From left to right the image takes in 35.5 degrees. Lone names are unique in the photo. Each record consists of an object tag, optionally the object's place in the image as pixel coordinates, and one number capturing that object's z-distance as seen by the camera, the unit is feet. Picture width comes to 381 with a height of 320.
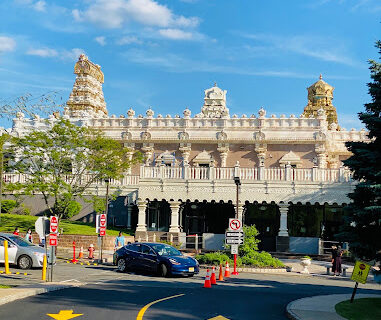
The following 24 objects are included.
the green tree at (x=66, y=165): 125.59
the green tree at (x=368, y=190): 53.98
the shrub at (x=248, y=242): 96.12
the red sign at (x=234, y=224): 87.04
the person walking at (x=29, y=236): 106.65
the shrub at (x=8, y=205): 138.34
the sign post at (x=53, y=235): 65.71
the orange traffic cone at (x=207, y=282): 66.18
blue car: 79.71
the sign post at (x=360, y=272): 50.25
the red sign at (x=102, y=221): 97.30
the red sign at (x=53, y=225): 67.77
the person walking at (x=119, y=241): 107.86
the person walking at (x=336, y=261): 90.89
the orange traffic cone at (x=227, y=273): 83.19
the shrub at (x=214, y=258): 94.17
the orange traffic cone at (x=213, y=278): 71.19
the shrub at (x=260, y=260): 93.94
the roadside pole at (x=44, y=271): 67.26
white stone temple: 126.93
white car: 81.41
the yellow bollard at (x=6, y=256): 72.06
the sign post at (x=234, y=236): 86.46
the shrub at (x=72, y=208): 134.72
